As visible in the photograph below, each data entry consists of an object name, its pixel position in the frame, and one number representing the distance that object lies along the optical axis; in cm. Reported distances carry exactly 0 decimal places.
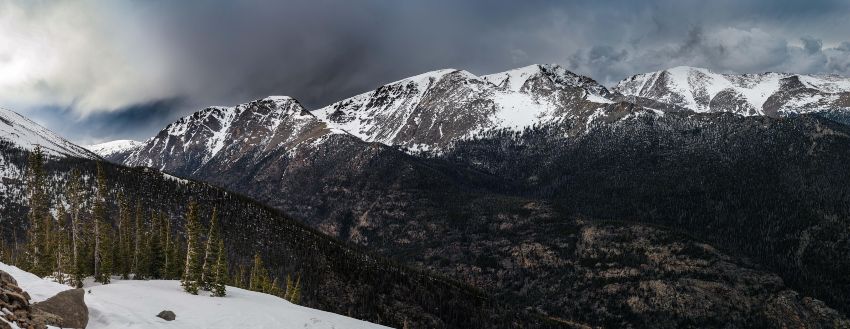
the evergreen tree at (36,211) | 6375
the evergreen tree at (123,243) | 7944
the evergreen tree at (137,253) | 7970
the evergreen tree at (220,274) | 4902
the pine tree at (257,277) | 10433
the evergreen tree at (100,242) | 6456
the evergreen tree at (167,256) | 7825
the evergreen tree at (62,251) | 6541
